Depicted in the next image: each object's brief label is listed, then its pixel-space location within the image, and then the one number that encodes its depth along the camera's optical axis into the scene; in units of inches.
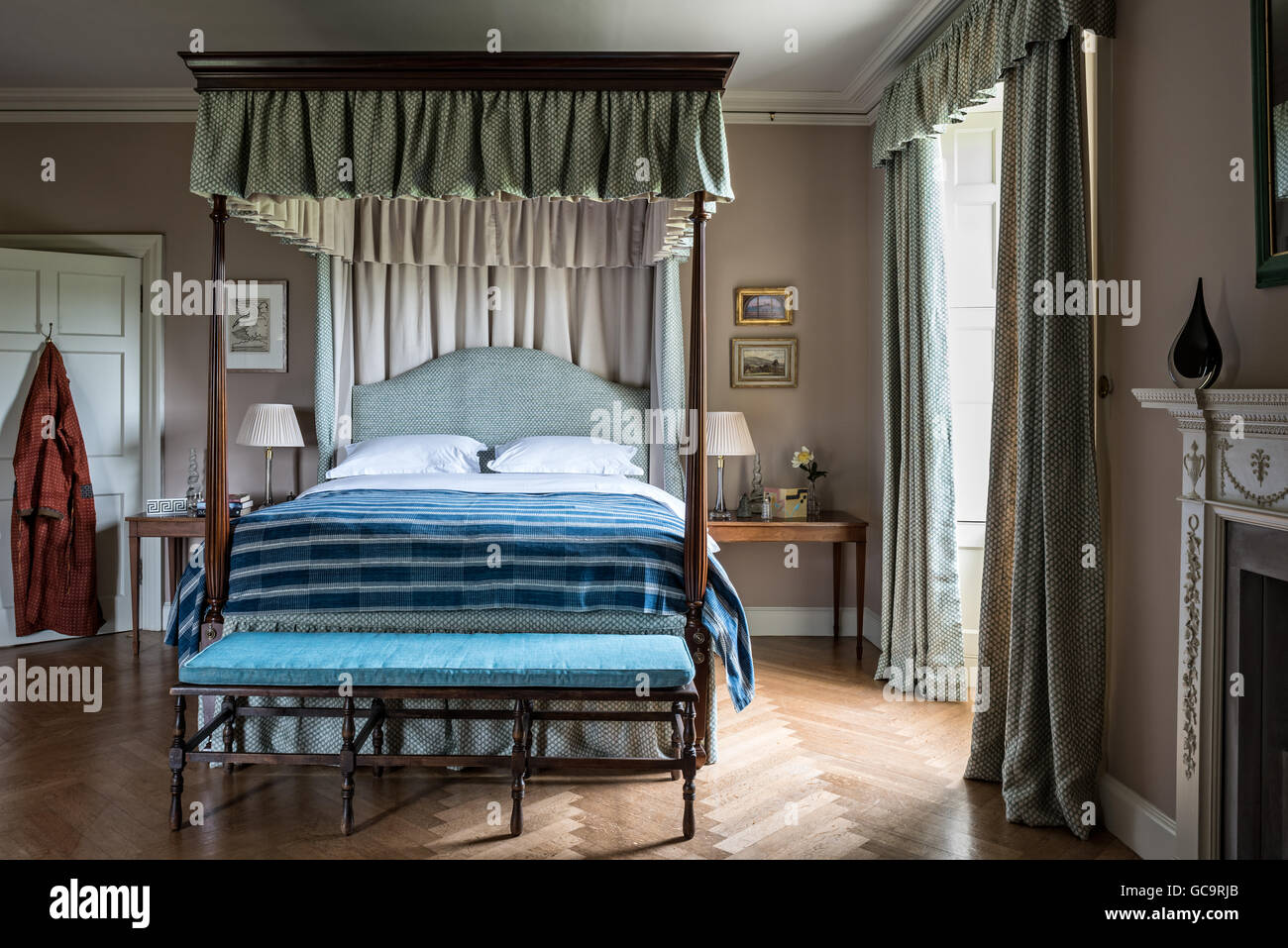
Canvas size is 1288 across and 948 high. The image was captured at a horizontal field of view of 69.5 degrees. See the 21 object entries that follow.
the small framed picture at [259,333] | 203.8
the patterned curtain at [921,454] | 161.9
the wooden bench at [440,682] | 108.1
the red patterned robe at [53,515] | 186.1
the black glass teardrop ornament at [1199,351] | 87.7
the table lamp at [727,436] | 190.2
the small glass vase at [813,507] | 195.8
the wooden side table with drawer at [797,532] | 185.8
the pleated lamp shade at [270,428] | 189.2
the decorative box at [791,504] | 193.3
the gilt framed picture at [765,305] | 203.8
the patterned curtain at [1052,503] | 109.7
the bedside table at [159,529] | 183.5
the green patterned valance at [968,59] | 111.7
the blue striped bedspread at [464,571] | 124.6
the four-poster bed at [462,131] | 116.3
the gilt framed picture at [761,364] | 205.0
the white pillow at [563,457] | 184.1
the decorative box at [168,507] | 188.9
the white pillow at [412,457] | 182.5
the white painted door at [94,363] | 188.1
